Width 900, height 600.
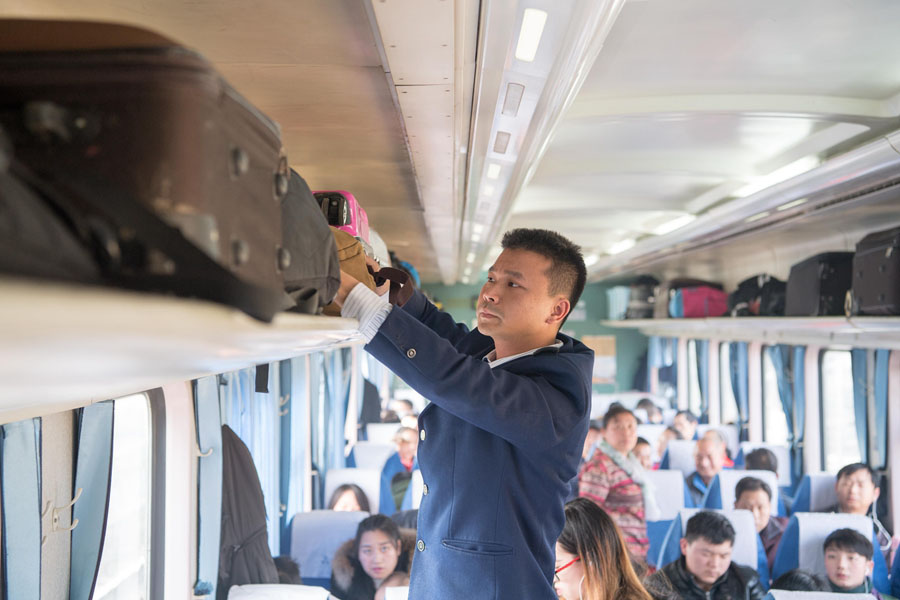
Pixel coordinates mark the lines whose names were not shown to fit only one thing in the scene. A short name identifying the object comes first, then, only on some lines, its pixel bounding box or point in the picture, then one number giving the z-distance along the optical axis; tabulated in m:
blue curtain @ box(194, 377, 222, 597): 3.42
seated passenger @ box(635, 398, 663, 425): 9.96
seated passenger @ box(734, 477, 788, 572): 5.75
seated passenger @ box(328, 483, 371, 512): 5.77
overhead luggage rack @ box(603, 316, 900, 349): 4.24
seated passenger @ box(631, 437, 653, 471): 7.33
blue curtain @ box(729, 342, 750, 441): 9.72
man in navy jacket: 1.97
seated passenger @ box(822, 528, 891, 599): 4.71
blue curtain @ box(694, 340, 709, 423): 11.83
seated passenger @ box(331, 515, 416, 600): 4.39
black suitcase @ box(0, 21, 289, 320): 0.66
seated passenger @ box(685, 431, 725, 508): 7.31
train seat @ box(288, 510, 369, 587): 4.56
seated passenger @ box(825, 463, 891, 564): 5.86
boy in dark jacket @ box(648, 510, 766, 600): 4.54
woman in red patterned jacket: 5.45
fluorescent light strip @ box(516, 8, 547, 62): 1.64
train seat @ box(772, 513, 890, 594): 4.80
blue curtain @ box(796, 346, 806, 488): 7.91
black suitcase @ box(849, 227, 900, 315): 3.62
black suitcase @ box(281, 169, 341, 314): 1.08
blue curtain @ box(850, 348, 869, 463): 6.56
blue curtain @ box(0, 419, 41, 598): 2.00
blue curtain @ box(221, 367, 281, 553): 4.38
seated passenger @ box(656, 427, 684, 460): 8.62
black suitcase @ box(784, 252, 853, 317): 4.75
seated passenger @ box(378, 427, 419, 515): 7.26
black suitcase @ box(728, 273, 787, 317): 6.23
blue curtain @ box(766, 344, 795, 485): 8.16
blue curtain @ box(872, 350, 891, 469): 6.21
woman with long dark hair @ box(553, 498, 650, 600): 3.12
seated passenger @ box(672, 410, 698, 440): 9.37
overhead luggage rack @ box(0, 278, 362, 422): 0.48
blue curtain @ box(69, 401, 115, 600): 2.48
